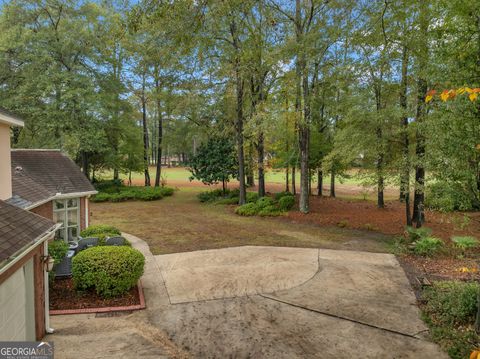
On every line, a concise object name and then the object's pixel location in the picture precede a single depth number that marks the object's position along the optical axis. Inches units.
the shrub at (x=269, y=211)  741.3
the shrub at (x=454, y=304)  254.8
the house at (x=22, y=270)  186.5
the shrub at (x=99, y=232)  461.6
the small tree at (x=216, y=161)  941.8
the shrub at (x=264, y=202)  777.6
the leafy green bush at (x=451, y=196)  231.1
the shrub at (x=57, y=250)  363.8
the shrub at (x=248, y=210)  762.8
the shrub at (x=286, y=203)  764.0
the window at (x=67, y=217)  480.2
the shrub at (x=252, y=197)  885.8
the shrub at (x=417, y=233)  477.8
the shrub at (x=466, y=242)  419.2
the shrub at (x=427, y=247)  436.1
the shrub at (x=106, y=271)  300.2
